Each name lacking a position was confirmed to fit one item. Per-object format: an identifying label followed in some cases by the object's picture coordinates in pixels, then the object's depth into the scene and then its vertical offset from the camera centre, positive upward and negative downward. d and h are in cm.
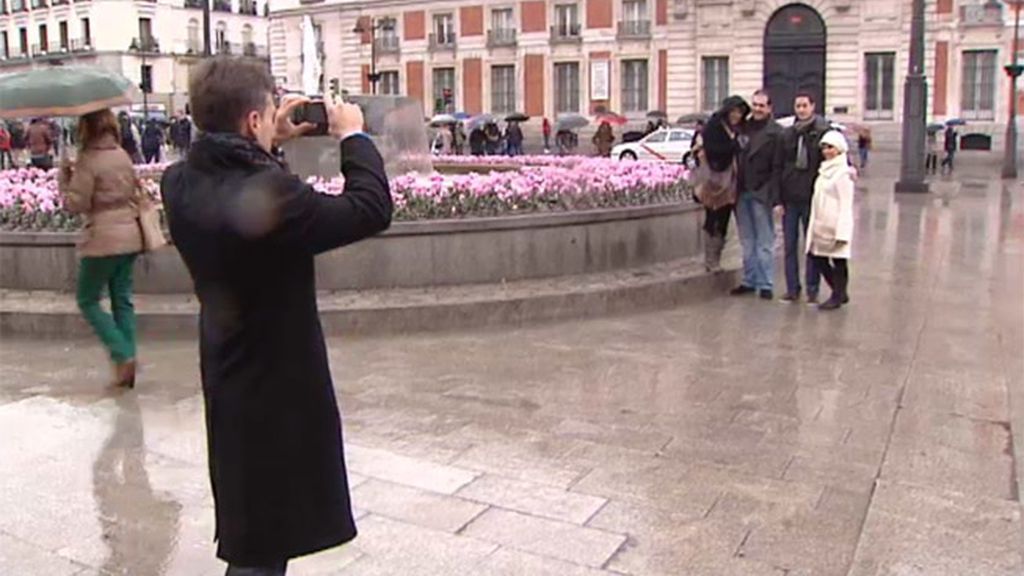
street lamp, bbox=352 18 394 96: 5021 +422
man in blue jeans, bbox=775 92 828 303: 909 -46
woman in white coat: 870 -70
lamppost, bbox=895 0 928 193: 2244 -13
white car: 3519 -94
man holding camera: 274 -49
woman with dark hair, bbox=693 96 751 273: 945 -38
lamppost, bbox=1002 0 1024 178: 2989 -89
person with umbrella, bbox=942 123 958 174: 3419 -102
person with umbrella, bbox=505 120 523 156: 4162 -67
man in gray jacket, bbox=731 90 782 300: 926 -64
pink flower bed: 895 -63
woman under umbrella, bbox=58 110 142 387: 636 -56
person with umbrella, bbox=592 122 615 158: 3666 -70
